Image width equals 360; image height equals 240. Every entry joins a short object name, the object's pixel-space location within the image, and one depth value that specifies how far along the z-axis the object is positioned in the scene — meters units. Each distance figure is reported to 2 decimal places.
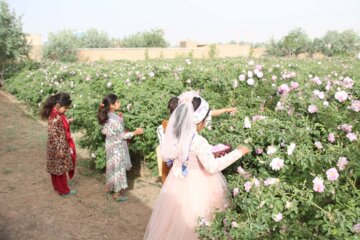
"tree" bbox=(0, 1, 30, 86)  15.69
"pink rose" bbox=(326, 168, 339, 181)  1.74
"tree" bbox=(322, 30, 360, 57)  43.66
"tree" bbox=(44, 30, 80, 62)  28.56
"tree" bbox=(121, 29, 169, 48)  46.09
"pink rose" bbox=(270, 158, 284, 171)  2.02
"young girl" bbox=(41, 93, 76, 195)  4.34
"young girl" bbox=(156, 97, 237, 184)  3.44
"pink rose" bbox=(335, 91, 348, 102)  2.30
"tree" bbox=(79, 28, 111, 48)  42.31
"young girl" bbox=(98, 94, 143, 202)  4.21
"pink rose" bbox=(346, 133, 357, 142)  2.01
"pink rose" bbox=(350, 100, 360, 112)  2.17
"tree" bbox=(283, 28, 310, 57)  39.62
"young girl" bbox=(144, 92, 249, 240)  2.58
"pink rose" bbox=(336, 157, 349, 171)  1.80
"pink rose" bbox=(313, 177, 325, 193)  1.72
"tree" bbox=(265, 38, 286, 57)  43.40
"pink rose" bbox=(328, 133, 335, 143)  2.14
